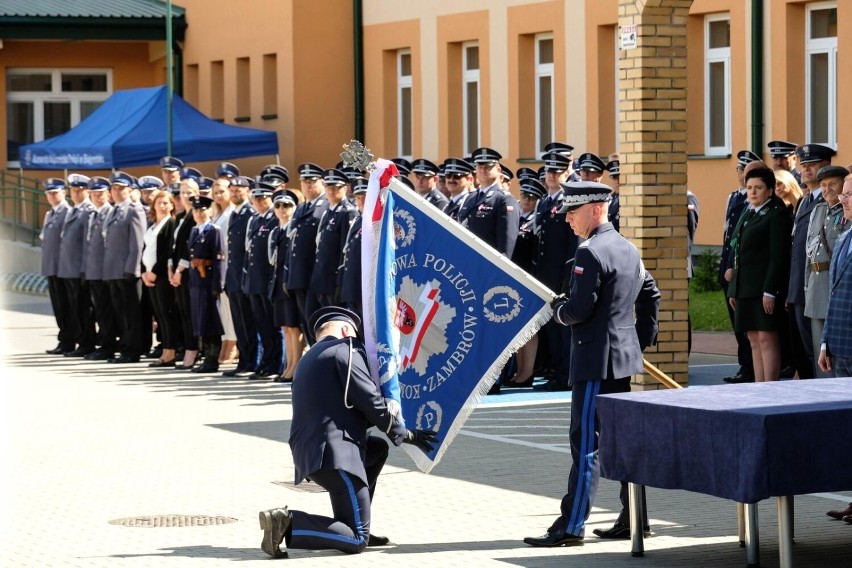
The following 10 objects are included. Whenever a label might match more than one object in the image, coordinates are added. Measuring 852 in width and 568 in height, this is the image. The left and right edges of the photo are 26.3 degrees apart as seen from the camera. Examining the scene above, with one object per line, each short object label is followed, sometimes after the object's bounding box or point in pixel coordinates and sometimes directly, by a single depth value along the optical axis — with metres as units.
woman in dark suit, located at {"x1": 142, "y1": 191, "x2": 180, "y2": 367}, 20.70
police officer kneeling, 9.41
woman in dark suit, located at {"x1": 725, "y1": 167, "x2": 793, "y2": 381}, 14.60
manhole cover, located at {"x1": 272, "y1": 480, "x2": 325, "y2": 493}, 11.73
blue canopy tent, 31.89
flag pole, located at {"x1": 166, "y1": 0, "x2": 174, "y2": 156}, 31.69
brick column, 15.18
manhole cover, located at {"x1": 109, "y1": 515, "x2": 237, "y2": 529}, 10.41
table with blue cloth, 8.21
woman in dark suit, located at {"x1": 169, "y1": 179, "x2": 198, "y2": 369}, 20.31
